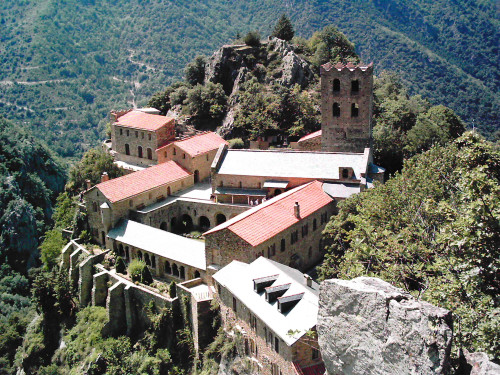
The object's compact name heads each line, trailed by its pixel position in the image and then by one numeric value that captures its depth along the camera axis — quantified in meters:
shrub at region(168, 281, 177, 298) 38.22
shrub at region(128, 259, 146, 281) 41.34
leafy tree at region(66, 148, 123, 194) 57.69
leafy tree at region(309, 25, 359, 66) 76.69
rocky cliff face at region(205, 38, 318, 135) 71.31
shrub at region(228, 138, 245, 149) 63.28
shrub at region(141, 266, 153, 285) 41.16
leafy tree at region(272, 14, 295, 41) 83.06
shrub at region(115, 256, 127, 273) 43.34
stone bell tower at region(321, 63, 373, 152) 51.34
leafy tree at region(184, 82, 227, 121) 70.88
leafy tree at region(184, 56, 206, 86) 81.38
